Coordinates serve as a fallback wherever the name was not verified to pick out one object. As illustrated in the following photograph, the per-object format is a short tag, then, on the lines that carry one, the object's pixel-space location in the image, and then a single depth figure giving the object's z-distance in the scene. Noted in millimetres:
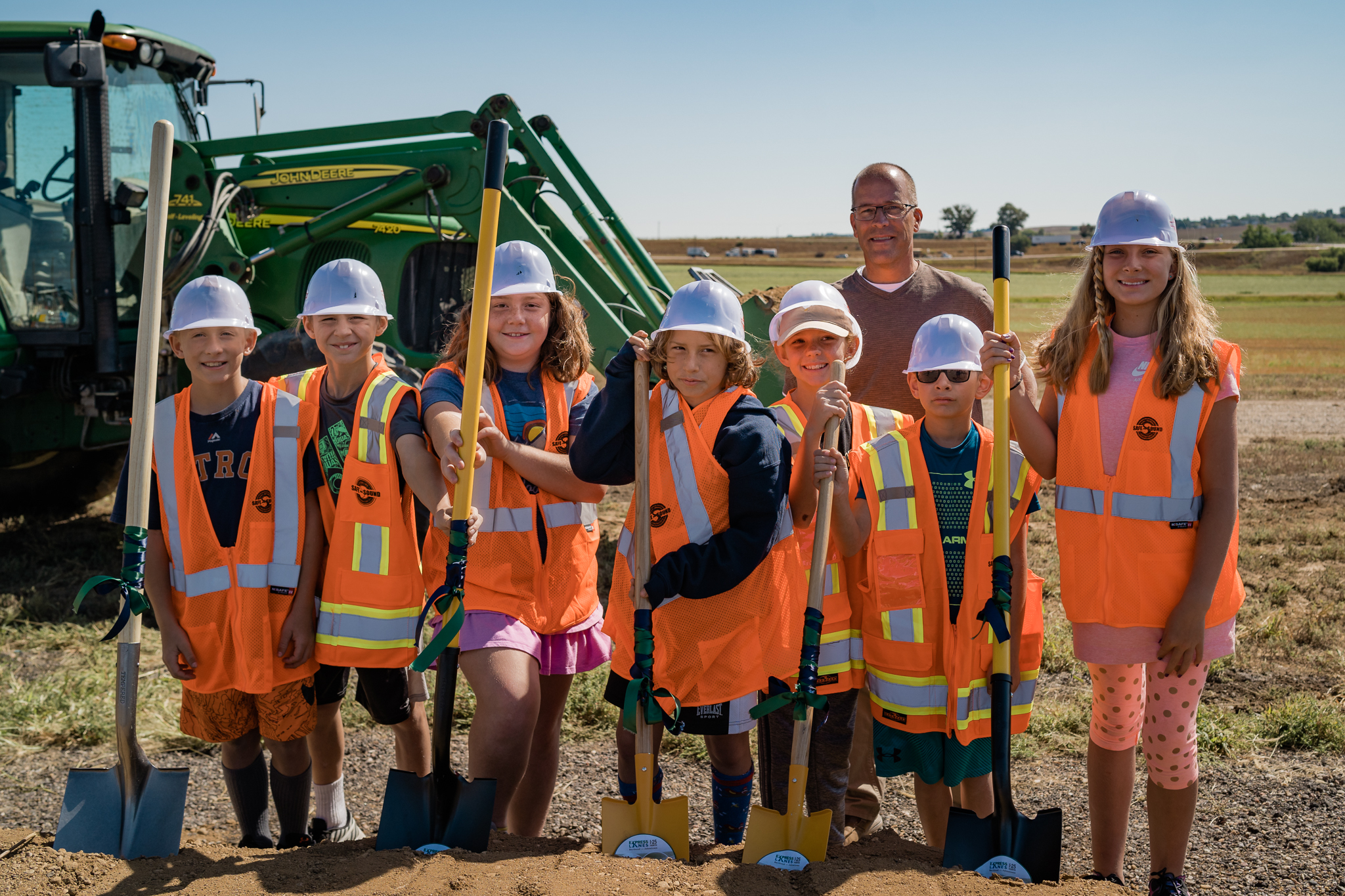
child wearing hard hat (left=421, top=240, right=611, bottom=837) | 3061
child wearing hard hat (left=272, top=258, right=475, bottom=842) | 3357
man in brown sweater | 3938
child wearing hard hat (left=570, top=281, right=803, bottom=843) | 2975
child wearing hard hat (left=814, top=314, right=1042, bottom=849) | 3139
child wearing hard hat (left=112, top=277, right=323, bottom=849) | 3338
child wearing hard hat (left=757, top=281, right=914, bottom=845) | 3236
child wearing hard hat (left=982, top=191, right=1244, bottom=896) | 3043
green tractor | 7215
